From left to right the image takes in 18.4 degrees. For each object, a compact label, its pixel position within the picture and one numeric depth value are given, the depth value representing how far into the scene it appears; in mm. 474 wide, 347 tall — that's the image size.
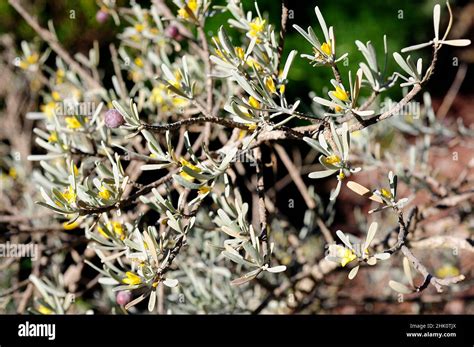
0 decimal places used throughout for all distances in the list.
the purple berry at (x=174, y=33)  913
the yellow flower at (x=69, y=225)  815
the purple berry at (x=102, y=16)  984
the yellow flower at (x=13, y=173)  1087
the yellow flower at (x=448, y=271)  1087
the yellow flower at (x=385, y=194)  779
